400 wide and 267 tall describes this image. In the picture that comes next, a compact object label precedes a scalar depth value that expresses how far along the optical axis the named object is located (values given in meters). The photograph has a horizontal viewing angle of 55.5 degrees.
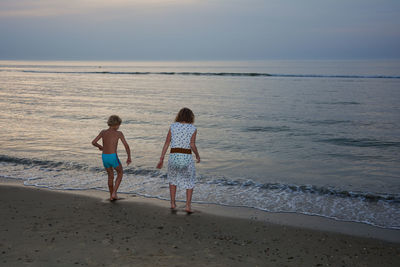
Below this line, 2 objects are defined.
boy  6.77
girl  6.31
